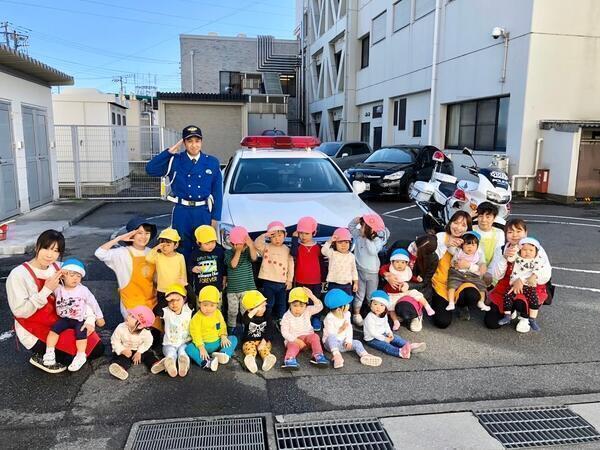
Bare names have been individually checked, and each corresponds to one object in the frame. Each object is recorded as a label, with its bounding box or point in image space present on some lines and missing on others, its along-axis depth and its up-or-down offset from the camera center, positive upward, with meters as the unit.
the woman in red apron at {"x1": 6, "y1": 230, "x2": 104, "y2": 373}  3.56 -1.18
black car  12.98 -0.64
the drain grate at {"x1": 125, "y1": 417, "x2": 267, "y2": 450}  2.85 -1.74
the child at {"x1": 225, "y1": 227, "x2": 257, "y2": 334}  4.32 -1.16
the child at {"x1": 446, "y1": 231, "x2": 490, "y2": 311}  4.69 -1.19
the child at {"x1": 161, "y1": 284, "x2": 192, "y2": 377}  3.79 -1.42
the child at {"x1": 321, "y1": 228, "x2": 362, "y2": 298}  4.43 -1.06
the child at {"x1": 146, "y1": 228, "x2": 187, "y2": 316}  4.10 -1.03
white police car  4.97 -0.56
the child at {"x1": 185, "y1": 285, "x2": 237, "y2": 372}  3.82 -1.50
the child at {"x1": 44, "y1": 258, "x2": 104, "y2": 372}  3.68 -1.32
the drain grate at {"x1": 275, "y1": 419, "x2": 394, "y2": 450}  2.85 -1.73
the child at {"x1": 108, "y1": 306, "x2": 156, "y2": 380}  3.74 -1.53
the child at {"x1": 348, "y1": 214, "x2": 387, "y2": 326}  4.68 -1.06
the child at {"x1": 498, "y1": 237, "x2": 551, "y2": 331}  4.48 -1.16
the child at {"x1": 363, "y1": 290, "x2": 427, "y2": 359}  4.16 -1.59
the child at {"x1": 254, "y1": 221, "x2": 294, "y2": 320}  4.42 -1.07
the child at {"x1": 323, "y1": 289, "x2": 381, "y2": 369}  4.03 -1.51
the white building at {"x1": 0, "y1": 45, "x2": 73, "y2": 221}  9.40 +0.12
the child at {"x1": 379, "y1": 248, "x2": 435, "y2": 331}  4.54 -1.28
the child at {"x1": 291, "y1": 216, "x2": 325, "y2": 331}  4.48 -1.06
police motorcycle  6.48 -0.69
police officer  4.90 -0.42
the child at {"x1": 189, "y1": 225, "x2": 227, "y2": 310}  4.29 -1.05
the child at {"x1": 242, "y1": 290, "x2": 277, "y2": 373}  3.95 -1.50
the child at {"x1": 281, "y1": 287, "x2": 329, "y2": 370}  3.95 -1.53
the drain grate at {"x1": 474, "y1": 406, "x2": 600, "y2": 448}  2.91 -1.71
